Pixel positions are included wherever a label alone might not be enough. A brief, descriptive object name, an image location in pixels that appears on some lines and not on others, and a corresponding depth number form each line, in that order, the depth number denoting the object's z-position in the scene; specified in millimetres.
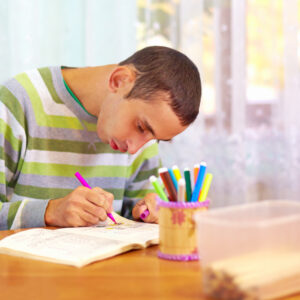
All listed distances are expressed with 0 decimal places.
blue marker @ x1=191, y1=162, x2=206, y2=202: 1395
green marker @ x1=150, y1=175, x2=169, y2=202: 1400
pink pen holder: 1367
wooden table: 1205
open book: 1367
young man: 1690
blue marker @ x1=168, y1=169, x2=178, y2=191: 1403
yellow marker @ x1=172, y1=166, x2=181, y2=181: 1413
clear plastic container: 1148
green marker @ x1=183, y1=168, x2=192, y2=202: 1398
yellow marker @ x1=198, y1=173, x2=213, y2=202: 1416
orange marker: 1447
